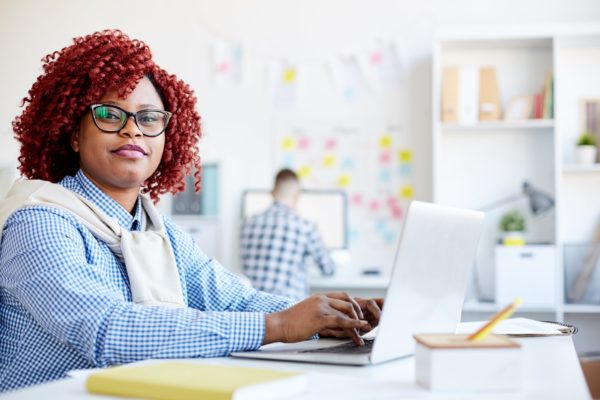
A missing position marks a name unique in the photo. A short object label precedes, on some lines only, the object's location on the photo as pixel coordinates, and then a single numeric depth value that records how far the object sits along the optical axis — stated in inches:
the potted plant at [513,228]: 184.4
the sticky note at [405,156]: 201.6
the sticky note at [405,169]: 201.6
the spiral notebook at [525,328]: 67.6
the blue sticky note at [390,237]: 202.5
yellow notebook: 40.8
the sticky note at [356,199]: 204.2
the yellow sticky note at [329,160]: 206.2
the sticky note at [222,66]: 212.2
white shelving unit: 188.7
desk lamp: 185.3
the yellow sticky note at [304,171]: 207.9
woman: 55.8
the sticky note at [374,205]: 203.2
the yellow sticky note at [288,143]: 208.1
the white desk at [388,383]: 43.3
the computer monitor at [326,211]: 201.2
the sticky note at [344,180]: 205.2
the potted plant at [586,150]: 183.9
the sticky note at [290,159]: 208.2
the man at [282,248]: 183.3
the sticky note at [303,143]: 207.6
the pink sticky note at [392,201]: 202.4
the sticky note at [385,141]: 202.7
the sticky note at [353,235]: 204.2
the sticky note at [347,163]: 205.0
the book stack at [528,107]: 187.2
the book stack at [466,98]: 186.9
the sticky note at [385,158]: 202.4
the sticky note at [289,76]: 208.2
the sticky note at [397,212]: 202.1
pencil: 44.0
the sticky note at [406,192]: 201.5
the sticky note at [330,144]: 206.2
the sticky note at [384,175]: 202.7
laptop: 50.8
